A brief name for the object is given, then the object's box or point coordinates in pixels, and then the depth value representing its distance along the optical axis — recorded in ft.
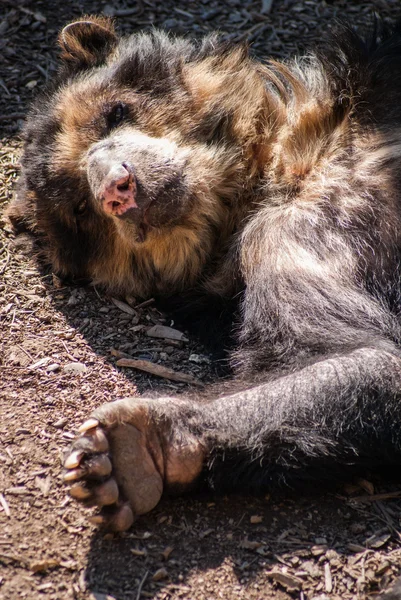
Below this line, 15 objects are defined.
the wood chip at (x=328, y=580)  23.60
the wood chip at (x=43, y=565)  23.61
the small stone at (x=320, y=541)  24.94
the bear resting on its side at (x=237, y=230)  25.91
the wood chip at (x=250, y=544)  24.66
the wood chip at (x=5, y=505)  25.48
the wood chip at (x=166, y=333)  34.68
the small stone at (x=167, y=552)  24.20
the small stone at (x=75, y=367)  32.35
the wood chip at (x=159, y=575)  23.54
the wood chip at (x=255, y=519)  25.57
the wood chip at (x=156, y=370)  32.30
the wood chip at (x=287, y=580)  23.53
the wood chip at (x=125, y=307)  36.24
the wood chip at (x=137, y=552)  24.18
